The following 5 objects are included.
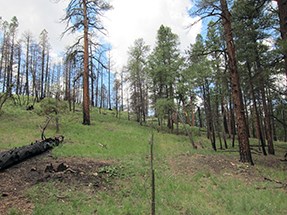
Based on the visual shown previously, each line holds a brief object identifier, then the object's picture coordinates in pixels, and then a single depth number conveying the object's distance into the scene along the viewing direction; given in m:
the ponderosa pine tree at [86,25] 16.48
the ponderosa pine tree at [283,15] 6.75
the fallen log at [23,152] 6.57
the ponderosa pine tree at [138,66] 25.16
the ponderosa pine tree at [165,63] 20.79
